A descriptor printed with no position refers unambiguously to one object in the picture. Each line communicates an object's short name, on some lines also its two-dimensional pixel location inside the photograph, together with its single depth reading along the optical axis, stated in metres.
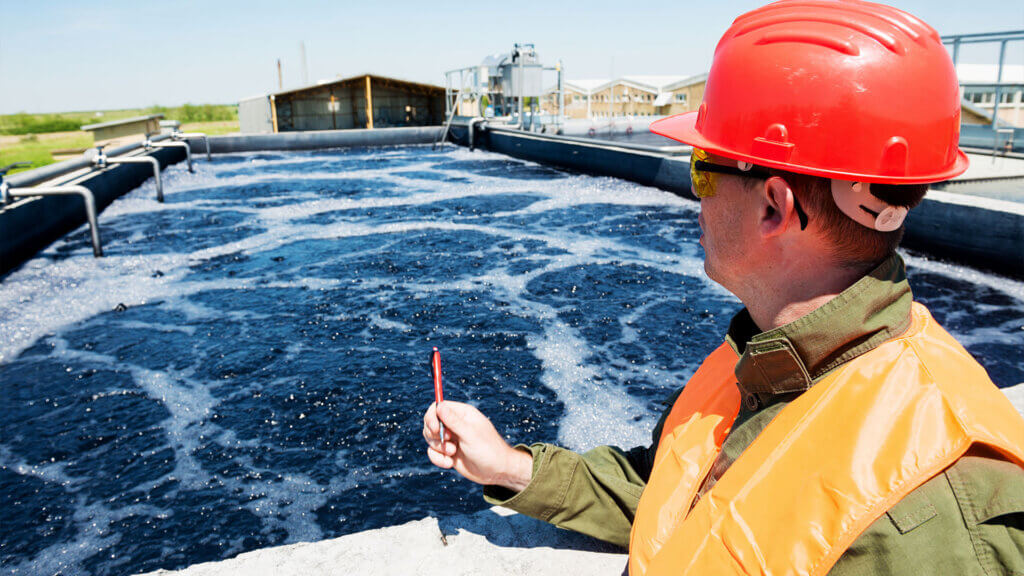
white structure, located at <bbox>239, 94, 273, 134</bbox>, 26.91
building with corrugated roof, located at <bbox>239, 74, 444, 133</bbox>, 27.84
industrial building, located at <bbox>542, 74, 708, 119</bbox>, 37.03
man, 0.95
